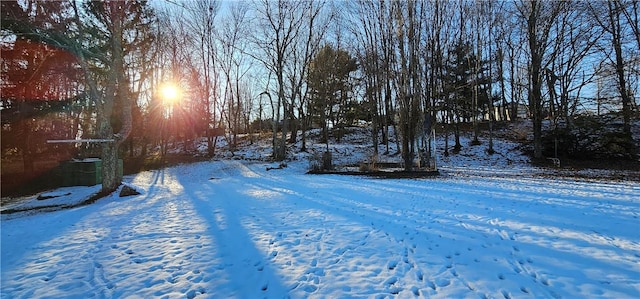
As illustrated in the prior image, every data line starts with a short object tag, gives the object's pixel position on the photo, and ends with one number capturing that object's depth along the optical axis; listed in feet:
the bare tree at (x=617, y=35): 53.88
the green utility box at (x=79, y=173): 41.78
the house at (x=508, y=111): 104.03
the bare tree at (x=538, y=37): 56.44
